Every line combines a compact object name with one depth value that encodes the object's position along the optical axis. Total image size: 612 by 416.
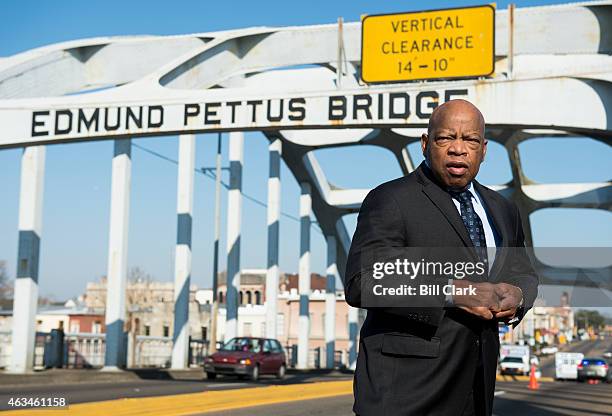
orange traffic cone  24.46
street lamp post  36.19
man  2.25
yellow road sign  14.41
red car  24.47
